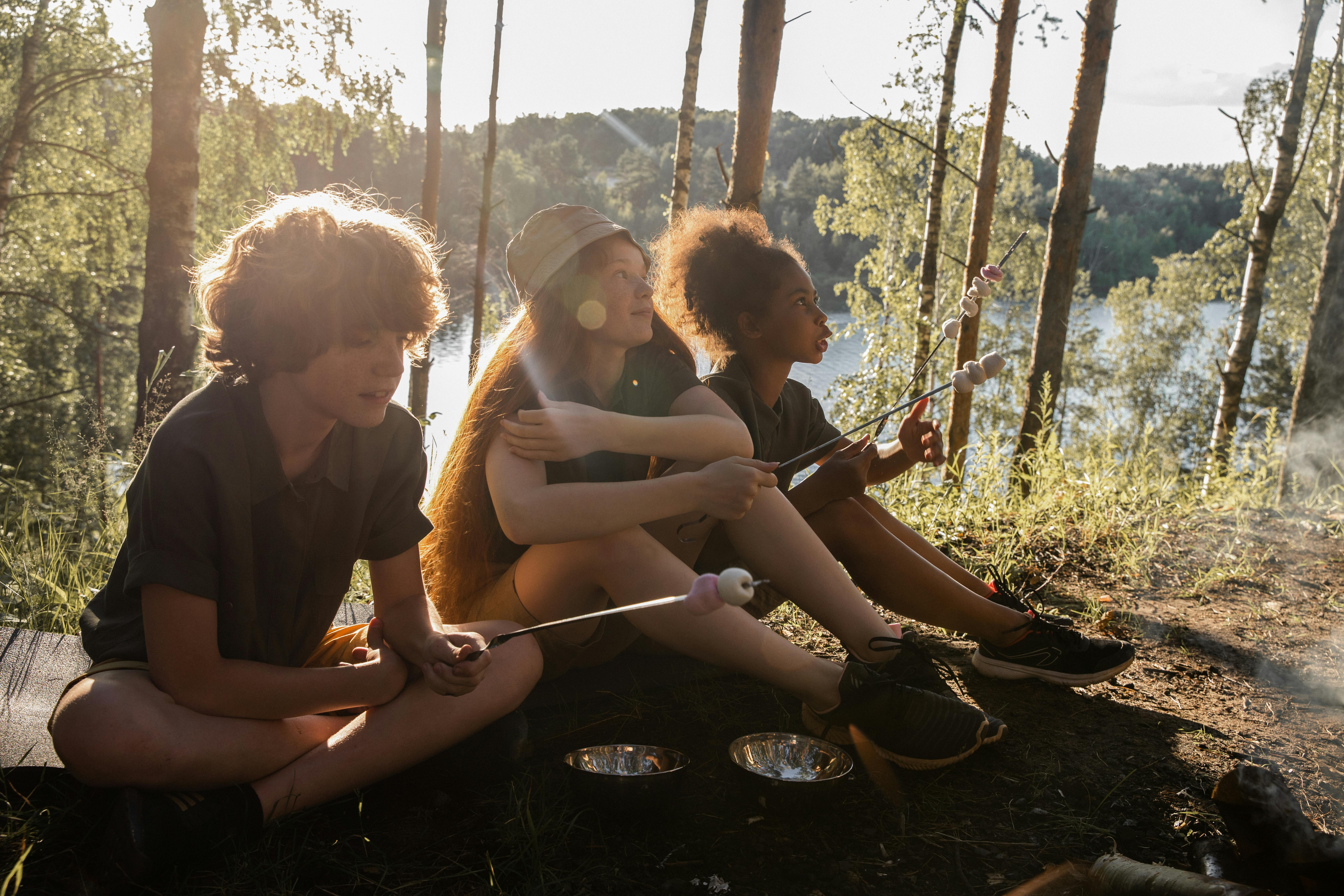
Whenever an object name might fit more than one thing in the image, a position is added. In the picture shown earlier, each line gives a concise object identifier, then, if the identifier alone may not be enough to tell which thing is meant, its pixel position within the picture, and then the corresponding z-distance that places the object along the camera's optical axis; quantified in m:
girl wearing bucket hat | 1.75
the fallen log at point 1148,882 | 1.19
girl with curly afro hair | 2.22
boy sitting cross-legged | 1.35
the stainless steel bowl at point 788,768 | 1.61
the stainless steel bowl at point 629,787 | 1.56
